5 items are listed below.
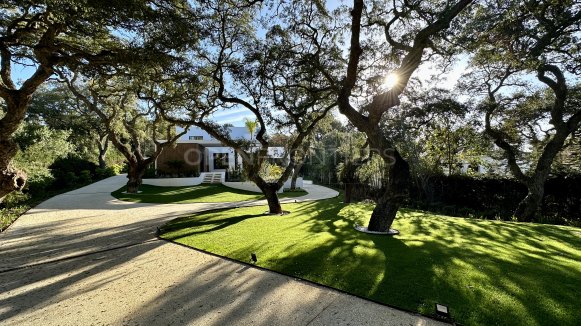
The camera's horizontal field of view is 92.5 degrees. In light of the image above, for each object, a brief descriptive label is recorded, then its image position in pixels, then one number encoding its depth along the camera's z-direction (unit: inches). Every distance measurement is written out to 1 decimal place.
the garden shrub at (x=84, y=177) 833.2
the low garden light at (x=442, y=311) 104.2
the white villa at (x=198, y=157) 870.4
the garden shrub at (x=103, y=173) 977.1
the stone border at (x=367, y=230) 250.1
